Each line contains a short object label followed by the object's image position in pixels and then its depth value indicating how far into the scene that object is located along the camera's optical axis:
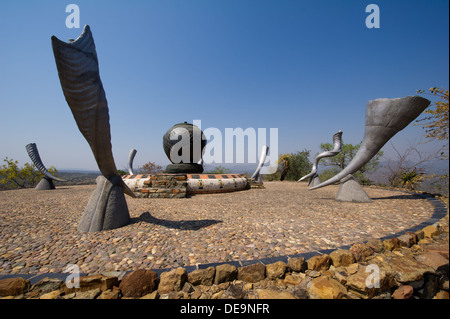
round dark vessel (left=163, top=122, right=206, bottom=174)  10.27
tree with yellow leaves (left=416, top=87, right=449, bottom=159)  6.71
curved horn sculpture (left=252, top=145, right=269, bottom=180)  13.61
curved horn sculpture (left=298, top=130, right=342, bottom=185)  10.48
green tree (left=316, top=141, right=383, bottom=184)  16.80
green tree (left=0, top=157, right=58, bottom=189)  12.66
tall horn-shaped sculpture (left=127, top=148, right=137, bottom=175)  12.00
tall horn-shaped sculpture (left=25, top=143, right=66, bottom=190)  10.35
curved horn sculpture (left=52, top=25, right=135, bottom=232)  2.54
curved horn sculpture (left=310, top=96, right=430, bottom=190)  5.62
